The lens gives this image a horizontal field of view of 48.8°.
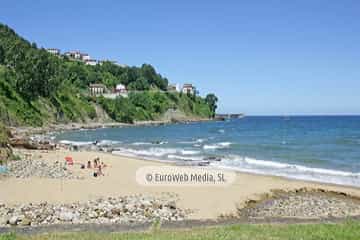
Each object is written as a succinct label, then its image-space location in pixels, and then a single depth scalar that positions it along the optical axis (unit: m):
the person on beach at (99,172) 25.50
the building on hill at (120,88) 164.02
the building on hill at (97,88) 147.44
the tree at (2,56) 109.06
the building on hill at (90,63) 191.38
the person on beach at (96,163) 29.26
